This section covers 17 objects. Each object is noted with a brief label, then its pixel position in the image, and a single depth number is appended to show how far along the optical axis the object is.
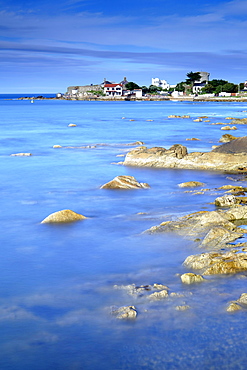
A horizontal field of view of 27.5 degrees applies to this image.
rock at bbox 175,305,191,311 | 8.32
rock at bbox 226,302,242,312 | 8.23
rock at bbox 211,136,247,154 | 24.50
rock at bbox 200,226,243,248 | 11.25
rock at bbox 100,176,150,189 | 18.80
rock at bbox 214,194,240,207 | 15.02
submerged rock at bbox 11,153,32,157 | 31.33
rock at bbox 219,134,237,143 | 34.47
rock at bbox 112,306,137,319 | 8.14
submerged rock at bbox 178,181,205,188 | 19.21
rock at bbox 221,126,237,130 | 48.69
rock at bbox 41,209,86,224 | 14.08
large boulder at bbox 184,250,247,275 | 9.71
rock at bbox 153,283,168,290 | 9.13
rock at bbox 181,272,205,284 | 9.34
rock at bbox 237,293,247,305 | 8.41
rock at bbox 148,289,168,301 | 8.75
